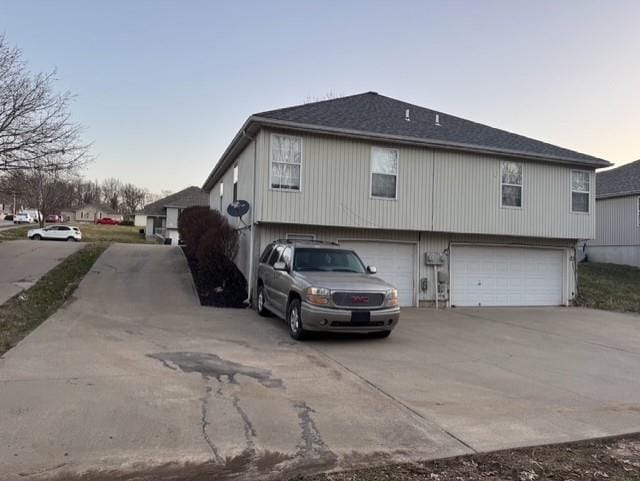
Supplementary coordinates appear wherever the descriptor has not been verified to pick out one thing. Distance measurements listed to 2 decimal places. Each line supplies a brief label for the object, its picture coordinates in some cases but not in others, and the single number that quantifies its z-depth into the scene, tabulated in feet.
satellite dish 44.70
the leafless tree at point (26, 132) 60.44
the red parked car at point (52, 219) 229.41
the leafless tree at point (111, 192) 372.46
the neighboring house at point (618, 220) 81.36
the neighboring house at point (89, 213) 332.19
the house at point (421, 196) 44.45
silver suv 28.63
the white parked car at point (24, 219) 214.20
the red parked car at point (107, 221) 273.85
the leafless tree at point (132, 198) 360.24
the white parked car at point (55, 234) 120.57
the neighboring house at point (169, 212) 140.97
